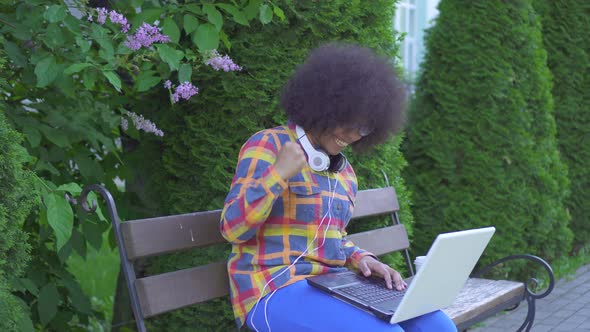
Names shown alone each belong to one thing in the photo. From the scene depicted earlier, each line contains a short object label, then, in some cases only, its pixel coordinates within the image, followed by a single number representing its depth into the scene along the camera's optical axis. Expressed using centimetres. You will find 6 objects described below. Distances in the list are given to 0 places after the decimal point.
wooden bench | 258
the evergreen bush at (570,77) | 737
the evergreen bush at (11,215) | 218
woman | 241
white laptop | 233
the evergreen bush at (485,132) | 546
